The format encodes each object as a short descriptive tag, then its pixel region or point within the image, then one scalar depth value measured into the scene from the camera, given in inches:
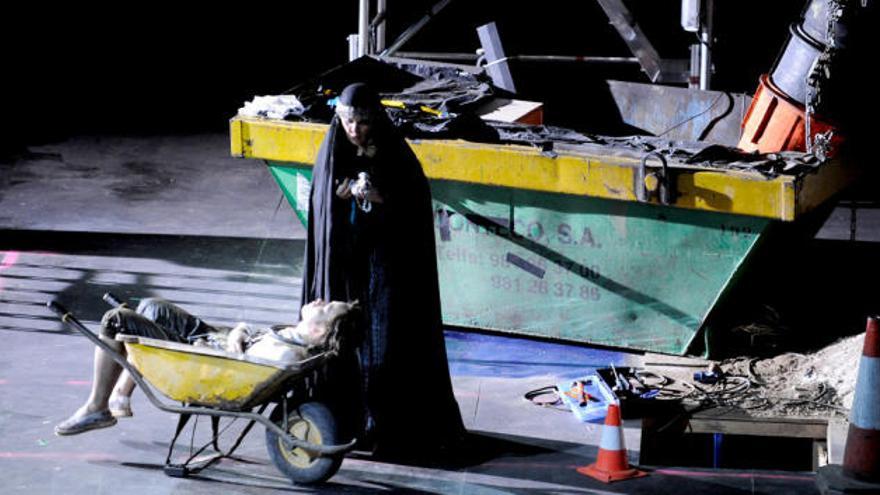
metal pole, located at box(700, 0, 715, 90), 766.5
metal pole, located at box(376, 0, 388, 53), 869.2
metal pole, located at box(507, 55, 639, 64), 812.6
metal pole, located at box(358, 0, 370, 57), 847.7
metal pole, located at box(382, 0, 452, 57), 836.0
